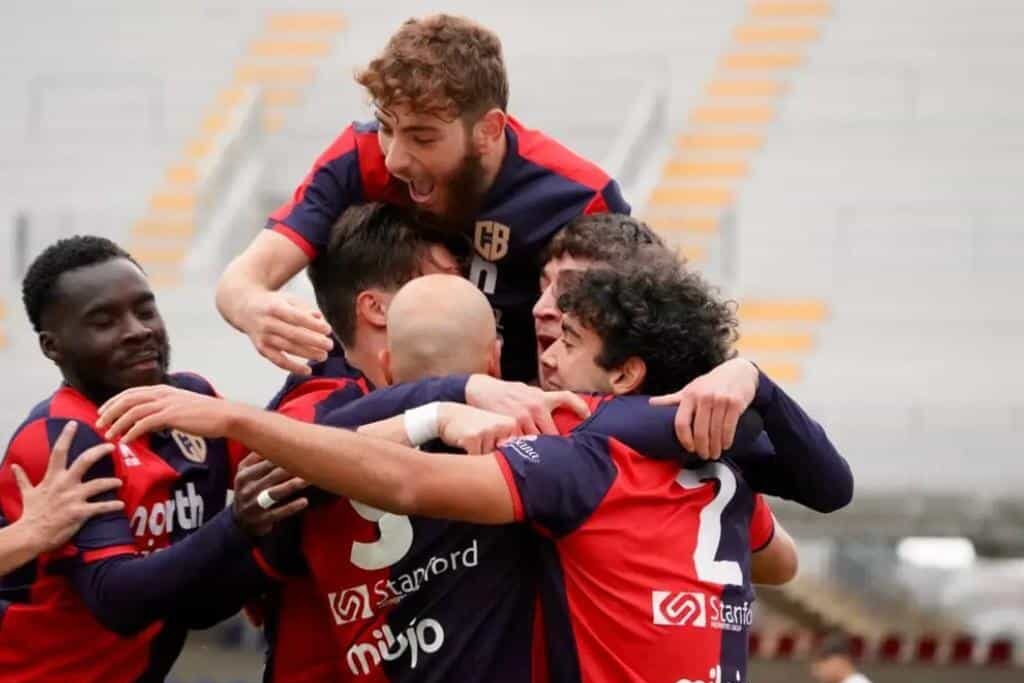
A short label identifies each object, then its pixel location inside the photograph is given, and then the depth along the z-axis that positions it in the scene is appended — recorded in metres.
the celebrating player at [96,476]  8.76
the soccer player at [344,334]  8.74
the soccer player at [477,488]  7.32
